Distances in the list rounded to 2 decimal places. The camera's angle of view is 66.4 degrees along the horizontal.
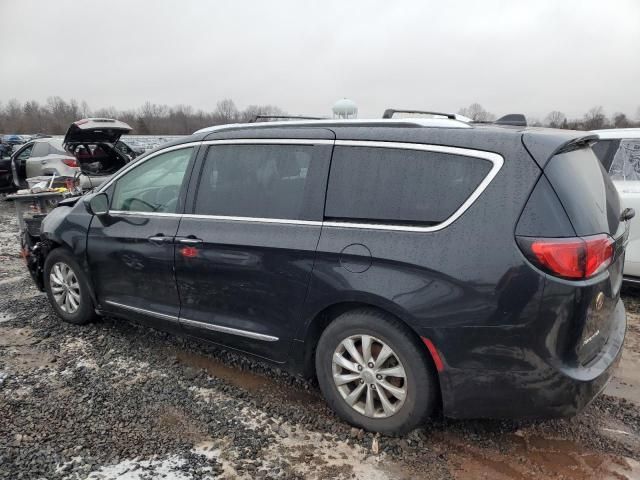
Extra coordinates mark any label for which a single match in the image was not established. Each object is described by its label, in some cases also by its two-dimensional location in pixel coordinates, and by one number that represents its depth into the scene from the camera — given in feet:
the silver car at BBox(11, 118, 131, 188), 26.61
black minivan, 7.56
